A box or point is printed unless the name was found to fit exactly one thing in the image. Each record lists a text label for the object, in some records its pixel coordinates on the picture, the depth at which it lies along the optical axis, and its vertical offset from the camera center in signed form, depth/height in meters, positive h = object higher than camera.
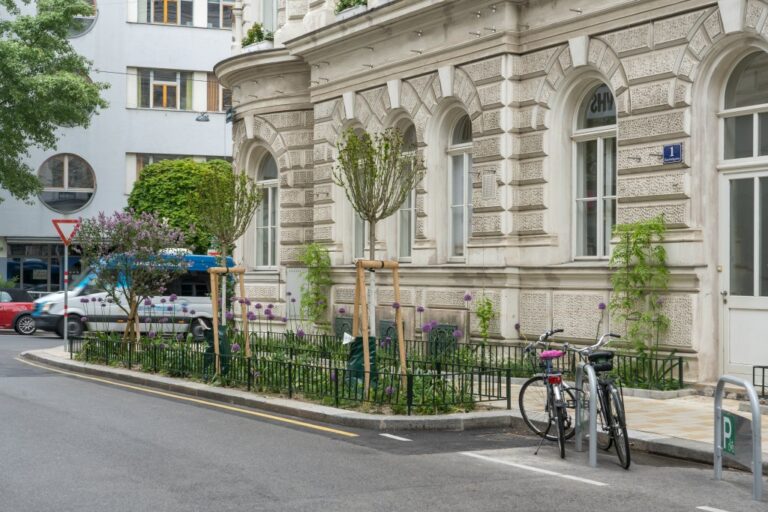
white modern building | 49.19 +6.32
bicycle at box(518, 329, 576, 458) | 11.10 -1.41
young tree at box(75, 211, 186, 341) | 20.73 +0.26
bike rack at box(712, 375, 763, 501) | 9.03 -1.41
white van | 31.84 -1.16
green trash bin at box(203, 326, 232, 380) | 16.77 -1.29
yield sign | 23.92 +0.85
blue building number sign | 15.64 +1.57
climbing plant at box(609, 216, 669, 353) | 15.73 -0.17
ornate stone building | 15.38 +1.94
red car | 36.03 -1.52
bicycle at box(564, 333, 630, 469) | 10.38 -1.29
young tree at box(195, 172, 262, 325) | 18.91 +1.03
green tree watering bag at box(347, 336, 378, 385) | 14.43 -1.11
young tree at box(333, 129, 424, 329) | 14.91 +1.19
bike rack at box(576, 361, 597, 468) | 10.48 -1.35
